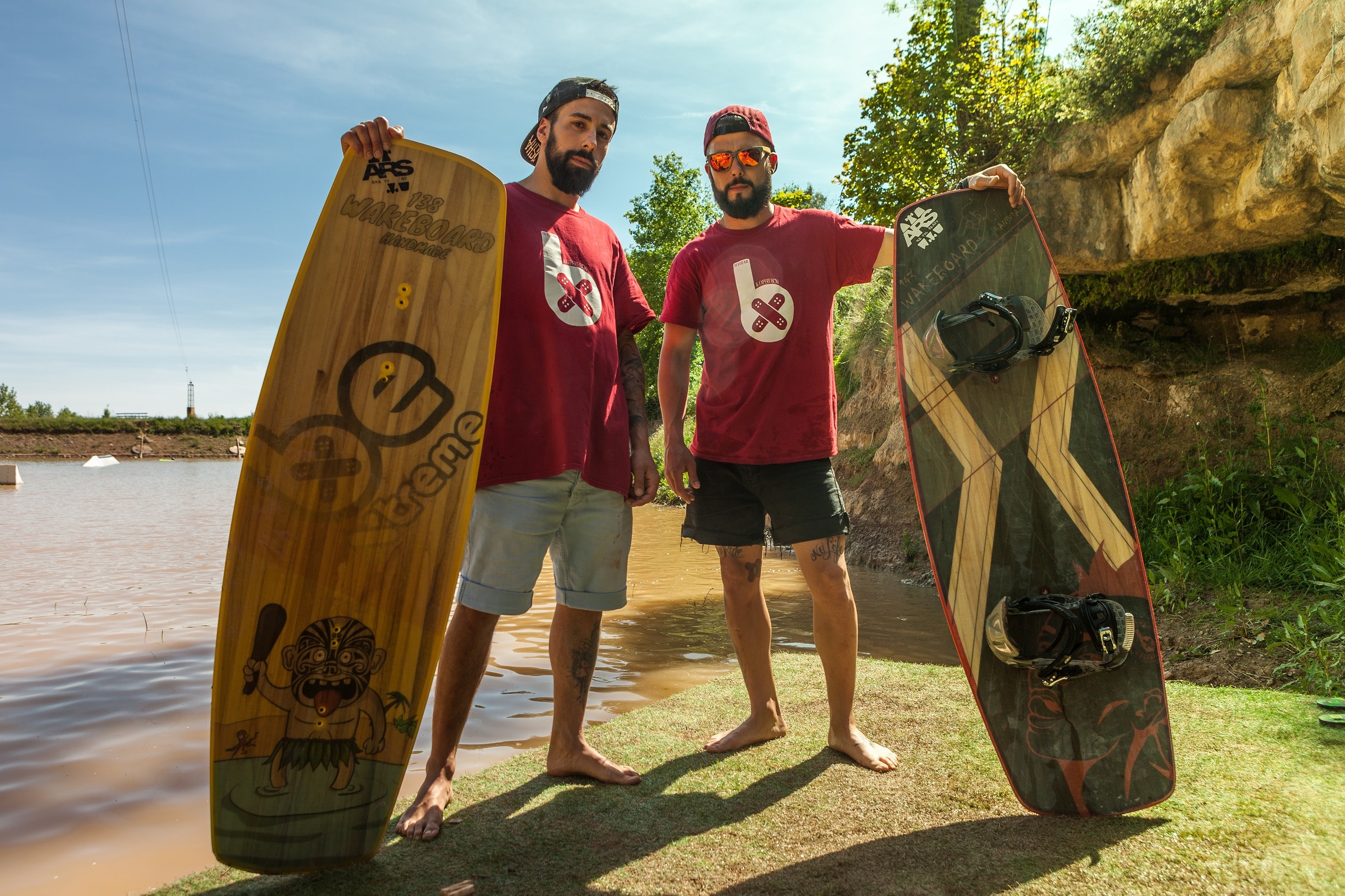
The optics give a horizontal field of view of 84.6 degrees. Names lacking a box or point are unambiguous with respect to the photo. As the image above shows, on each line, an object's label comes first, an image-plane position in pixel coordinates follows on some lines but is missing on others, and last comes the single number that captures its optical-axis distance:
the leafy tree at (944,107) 6.40
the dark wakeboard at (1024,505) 1.92
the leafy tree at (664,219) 25.88
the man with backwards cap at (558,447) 2.05
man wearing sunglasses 2.38
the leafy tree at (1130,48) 4.52
